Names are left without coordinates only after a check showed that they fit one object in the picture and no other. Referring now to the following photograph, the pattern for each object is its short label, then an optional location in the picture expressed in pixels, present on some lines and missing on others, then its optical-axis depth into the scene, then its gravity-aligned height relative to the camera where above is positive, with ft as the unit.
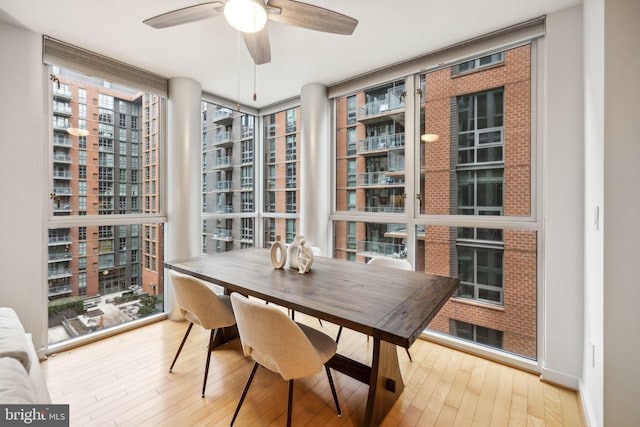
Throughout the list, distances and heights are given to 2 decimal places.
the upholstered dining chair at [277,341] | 4.43 -2.14
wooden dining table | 4.30 -1.62
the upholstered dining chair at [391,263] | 7.71 -1.51
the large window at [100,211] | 8.32 +0.02
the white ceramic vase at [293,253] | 7.41 -1.14
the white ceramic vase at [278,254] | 7.34 -1.14
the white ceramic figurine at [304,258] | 6.95 -1.20
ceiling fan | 4.95 +3.66
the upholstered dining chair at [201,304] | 6.13 -2.08
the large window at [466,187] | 7.60 +0.70
